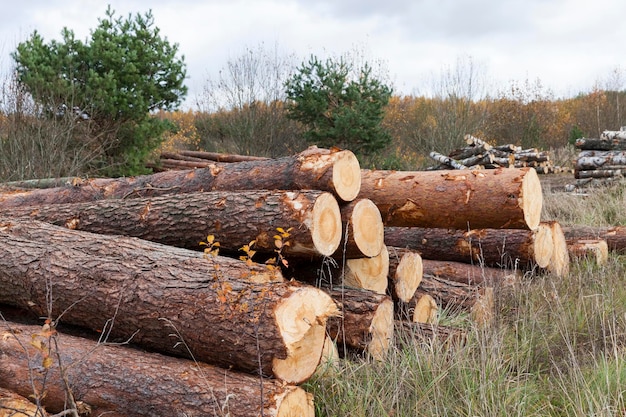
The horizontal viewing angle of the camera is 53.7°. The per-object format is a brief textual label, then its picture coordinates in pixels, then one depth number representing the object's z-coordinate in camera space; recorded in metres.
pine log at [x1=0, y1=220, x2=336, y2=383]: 3.03
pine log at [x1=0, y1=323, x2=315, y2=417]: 2.92
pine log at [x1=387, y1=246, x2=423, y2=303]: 4.77
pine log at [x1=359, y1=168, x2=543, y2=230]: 4.97
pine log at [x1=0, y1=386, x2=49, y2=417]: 3.07
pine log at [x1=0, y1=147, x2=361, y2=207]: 4.35
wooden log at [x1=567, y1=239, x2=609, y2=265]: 6.50
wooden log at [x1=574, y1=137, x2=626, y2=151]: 13.07
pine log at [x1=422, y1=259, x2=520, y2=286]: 5.73
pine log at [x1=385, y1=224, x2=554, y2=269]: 5.76
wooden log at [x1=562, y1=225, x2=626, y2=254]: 7.04
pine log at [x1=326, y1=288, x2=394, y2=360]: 3.84
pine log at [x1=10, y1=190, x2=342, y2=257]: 4.01
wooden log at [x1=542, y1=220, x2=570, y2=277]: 5.98
